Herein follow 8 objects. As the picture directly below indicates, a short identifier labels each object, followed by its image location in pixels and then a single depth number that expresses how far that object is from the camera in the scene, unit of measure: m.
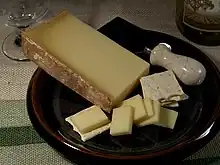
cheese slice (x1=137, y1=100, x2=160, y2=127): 0.46
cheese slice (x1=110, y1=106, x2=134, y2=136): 0.45
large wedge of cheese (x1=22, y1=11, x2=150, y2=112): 0.48
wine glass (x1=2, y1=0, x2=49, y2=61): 0.59
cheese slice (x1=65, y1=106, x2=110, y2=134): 0.46
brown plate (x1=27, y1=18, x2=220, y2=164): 0.43
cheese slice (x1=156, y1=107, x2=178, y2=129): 0.46
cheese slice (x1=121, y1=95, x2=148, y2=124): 0.46
